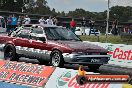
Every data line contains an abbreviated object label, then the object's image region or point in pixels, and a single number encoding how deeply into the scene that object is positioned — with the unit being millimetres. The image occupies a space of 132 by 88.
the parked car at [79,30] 46528
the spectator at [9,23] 29062
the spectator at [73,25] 31391
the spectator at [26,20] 27892
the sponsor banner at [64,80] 8102
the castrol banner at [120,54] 17844
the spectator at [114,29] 38741
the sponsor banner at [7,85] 9519
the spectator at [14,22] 28934
